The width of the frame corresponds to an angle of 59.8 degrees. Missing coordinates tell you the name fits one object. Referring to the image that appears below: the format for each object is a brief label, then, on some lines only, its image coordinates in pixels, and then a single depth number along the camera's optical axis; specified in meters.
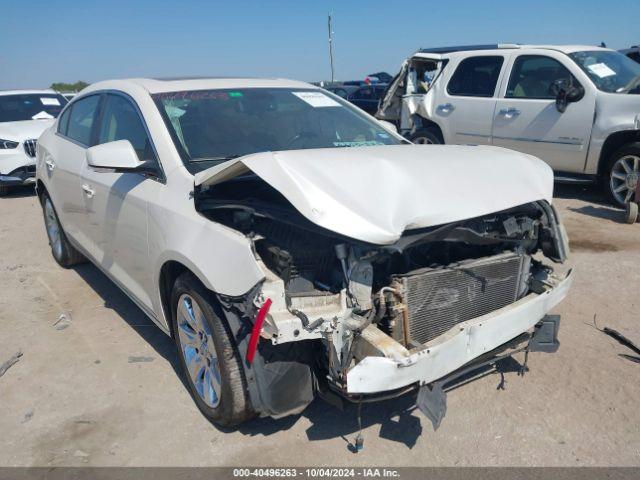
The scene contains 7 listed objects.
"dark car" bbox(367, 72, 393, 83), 20.82
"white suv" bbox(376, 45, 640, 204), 6.94
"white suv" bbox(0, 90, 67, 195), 9.46
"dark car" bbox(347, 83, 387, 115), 14.55
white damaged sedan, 2.38
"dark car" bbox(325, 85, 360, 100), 16.96
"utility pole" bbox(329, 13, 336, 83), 30.39
